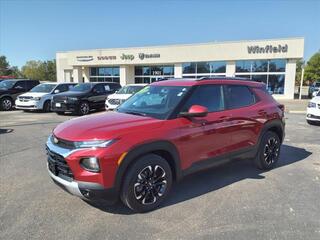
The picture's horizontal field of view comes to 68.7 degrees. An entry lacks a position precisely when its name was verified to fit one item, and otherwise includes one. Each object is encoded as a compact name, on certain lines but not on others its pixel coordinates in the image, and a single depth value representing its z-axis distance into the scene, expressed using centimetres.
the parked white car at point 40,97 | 1270
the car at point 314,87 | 2677
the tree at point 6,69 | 7725
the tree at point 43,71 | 7145
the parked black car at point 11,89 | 1378
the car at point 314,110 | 927
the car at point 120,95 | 1145
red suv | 283
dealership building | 2288
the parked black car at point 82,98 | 1169
